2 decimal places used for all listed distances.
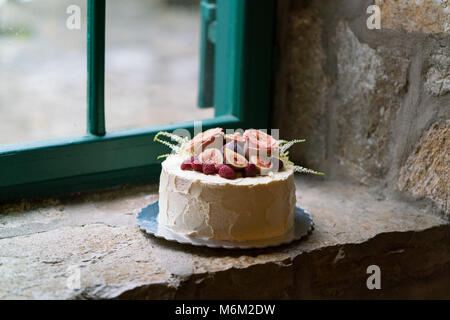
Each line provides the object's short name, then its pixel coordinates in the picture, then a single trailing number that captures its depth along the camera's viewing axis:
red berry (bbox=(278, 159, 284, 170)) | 1.36
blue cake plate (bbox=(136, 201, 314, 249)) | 1.29
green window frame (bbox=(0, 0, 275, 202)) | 1.52
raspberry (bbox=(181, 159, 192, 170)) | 1.33
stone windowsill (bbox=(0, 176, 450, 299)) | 1.20
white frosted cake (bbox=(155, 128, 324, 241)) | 1.28
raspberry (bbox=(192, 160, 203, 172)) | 1.33
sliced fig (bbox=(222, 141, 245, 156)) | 1.33
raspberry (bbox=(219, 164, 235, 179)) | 1.29
